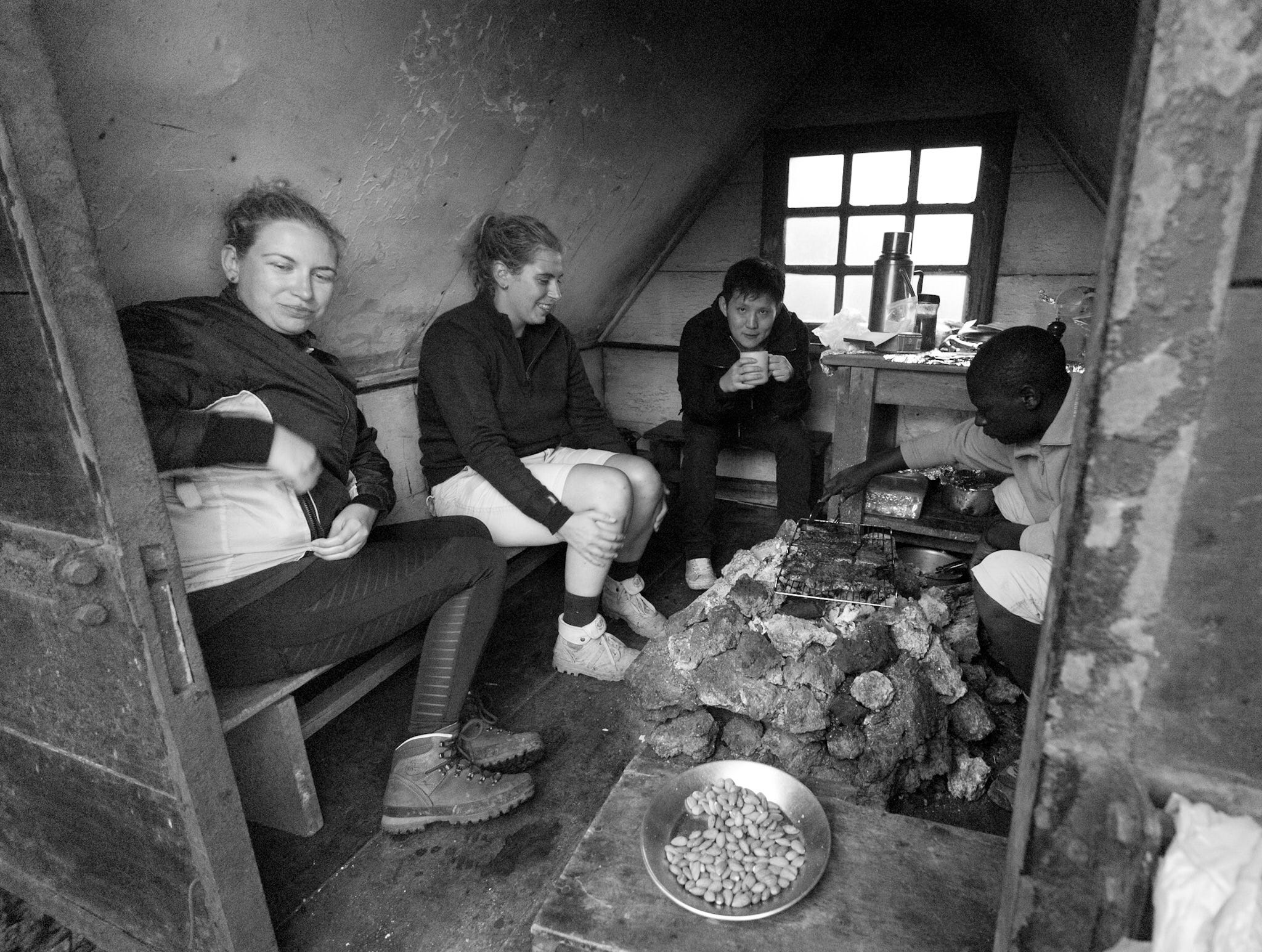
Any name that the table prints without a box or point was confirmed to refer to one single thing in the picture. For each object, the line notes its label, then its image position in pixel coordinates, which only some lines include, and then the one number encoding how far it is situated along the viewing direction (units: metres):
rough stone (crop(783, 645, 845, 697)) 2.24
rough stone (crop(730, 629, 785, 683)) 2.29
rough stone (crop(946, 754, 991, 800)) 2.14
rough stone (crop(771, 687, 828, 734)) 2.23
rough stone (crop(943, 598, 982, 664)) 2.43
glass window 3.78
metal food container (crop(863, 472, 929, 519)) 3.24
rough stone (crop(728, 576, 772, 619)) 2.43
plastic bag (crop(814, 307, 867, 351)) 3.54
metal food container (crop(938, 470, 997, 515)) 3.18
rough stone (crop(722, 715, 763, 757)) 2.32
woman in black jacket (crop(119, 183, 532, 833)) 1.73
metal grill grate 2.38
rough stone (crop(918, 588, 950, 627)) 2.41
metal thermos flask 3.37
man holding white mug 3.38
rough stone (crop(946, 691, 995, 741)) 2.26
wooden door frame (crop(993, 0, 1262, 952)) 0.64
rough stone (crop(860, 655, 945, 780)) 2.14
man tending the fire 2.14
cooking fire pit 2.18
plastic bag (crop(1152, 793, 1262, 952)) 0.67
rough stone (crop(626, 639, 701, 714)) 2.39
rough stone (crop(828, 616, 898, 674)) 2.23
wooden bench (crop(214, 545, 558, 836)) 1.76
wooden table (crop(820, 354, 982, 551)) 2.91
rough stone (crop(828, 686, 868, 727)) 2.20
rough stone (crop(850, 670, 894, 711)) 2.19
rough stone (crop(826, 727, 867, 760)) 2.19
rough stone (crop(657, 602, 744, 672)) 2.38
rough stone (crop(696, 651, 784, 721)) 2.29
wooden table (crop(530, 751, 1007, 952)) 1.26
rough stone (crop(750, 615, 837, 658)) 2.32
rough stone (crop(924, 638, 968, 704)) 2.27
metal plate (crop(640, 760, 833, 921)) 1.33
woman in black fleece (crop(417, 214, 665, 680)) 2.58
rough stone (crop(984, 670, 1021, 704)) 2.38
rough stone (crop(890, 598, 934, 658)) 2.29
